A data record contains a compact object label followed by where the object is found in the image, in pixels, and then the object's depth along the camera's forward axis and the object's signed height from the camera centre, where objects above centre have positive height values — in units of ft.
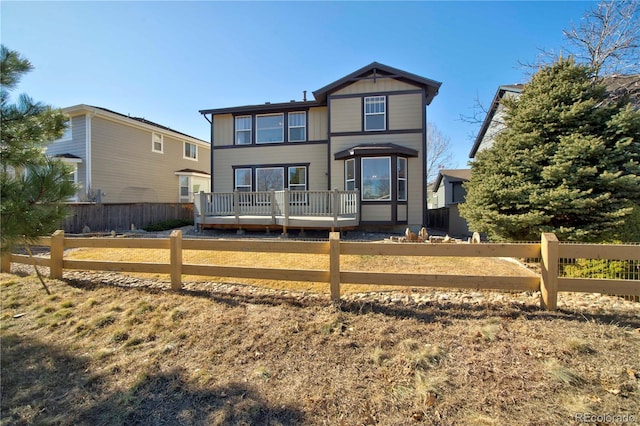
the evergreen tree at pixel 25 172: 9.09 +1.38
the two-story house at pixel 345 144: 38.63 +10.28
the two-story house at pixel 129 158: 48.49 +10.64
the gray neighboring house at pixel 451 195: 42.19 +3.27
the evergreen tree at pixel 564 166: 17.93 +2.93
